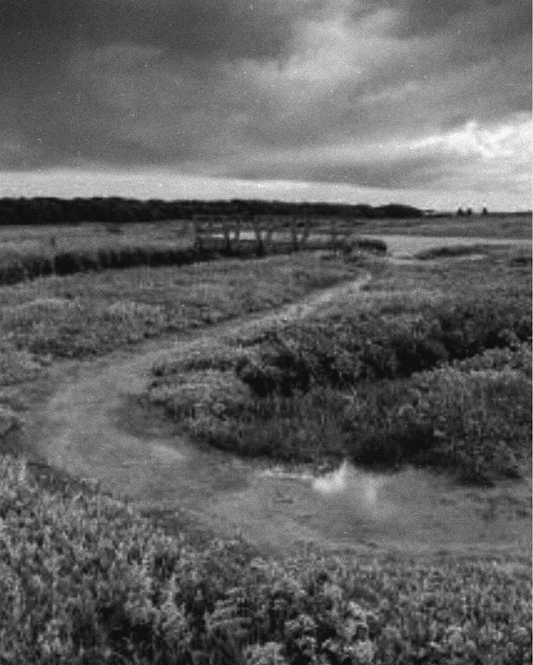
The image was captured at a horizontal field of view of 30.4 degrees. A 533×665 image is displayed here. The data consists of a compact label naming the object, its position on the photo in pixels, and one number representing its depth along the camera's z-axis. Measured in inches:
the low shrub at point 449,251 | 3272.6
